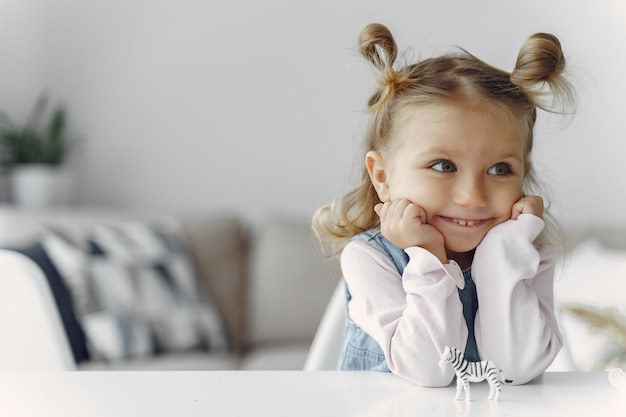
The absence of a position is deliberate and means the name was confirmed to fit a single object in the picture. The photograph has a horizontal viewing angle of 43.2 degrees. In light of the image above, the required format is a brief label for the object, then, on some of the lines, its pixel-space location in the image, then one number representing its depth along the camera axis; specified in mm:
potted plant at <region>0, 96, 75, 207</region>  2791
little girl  742
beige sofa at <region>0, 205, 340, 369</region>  2559
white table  601
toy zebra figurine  665
